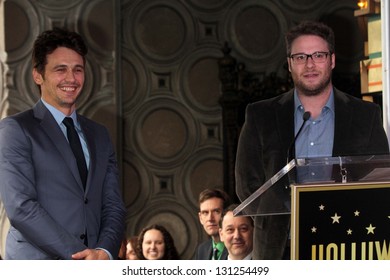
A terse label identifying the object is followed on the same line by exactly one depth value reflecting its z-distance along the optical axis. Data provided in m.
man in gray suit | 4.99
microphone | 4.90
